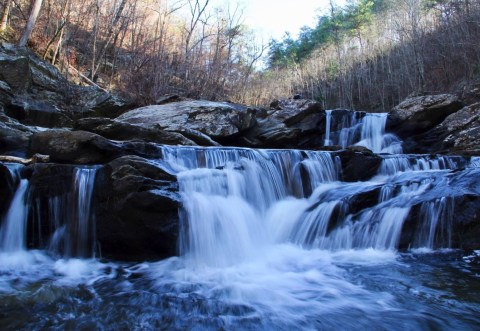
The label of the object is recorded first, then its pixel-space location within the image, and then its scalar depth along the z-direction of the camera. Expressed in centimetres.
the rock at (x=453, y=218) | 516
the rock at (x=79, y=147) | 656
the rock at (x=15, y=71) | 1007
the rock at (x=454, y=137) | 1002
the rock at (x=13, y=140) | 716
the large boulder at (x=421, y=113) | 1162
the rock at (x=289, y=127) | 1170
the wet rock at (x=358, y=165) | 825
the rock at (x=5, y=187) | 527
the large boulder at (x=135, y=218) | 518
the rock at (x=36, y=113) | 966
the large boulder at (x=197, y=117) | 1038
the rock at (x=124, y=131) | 866
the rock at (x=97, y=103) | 1149
